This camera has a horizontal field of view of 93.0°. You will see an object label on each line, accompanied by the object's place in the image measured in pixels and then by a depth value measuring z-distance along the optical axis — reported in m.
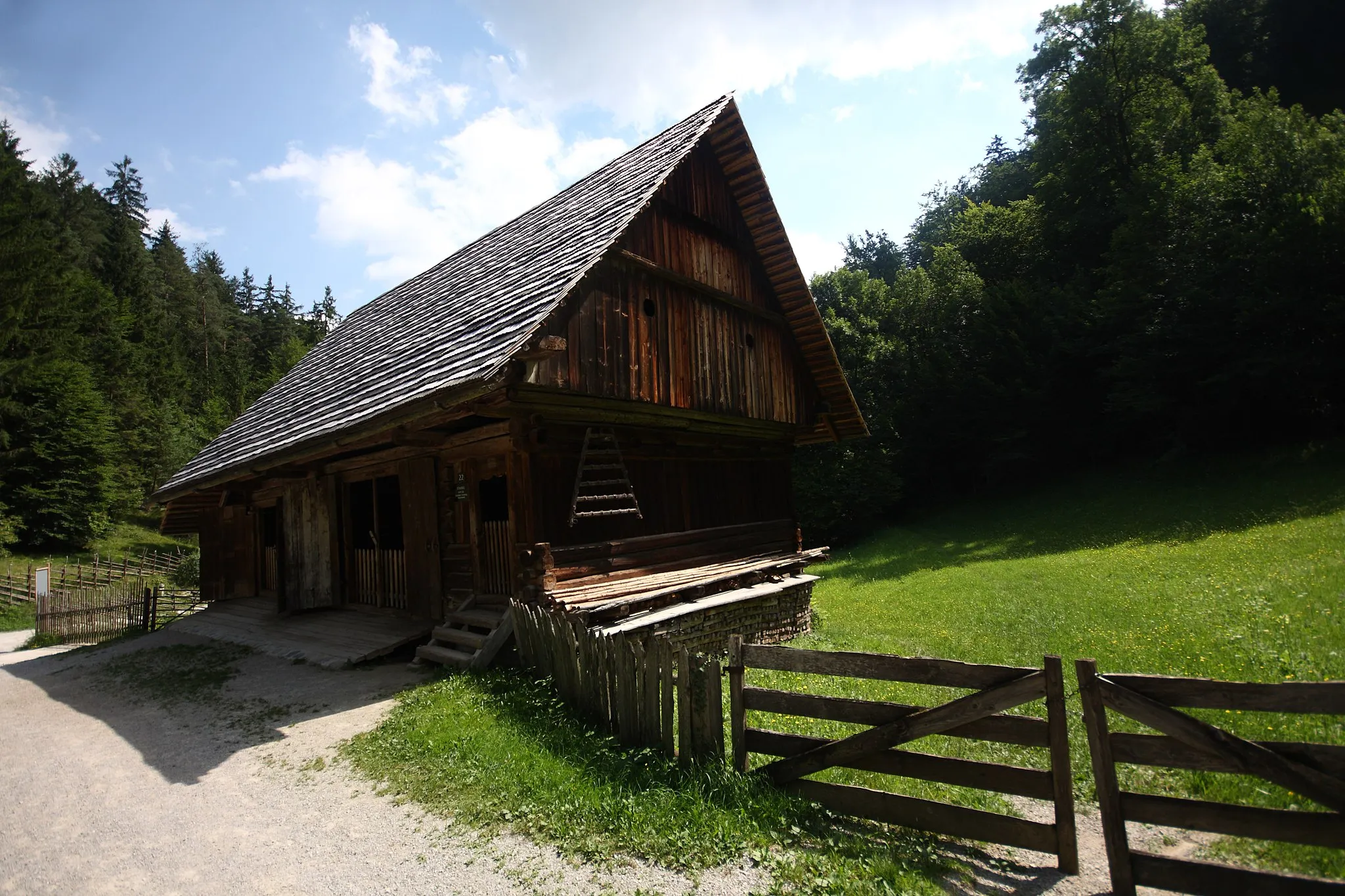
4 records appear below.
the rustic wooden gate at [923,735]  3.63
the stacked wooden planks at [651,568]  7.80
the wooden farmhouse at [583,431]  7.97
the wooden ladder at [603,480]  8.62
